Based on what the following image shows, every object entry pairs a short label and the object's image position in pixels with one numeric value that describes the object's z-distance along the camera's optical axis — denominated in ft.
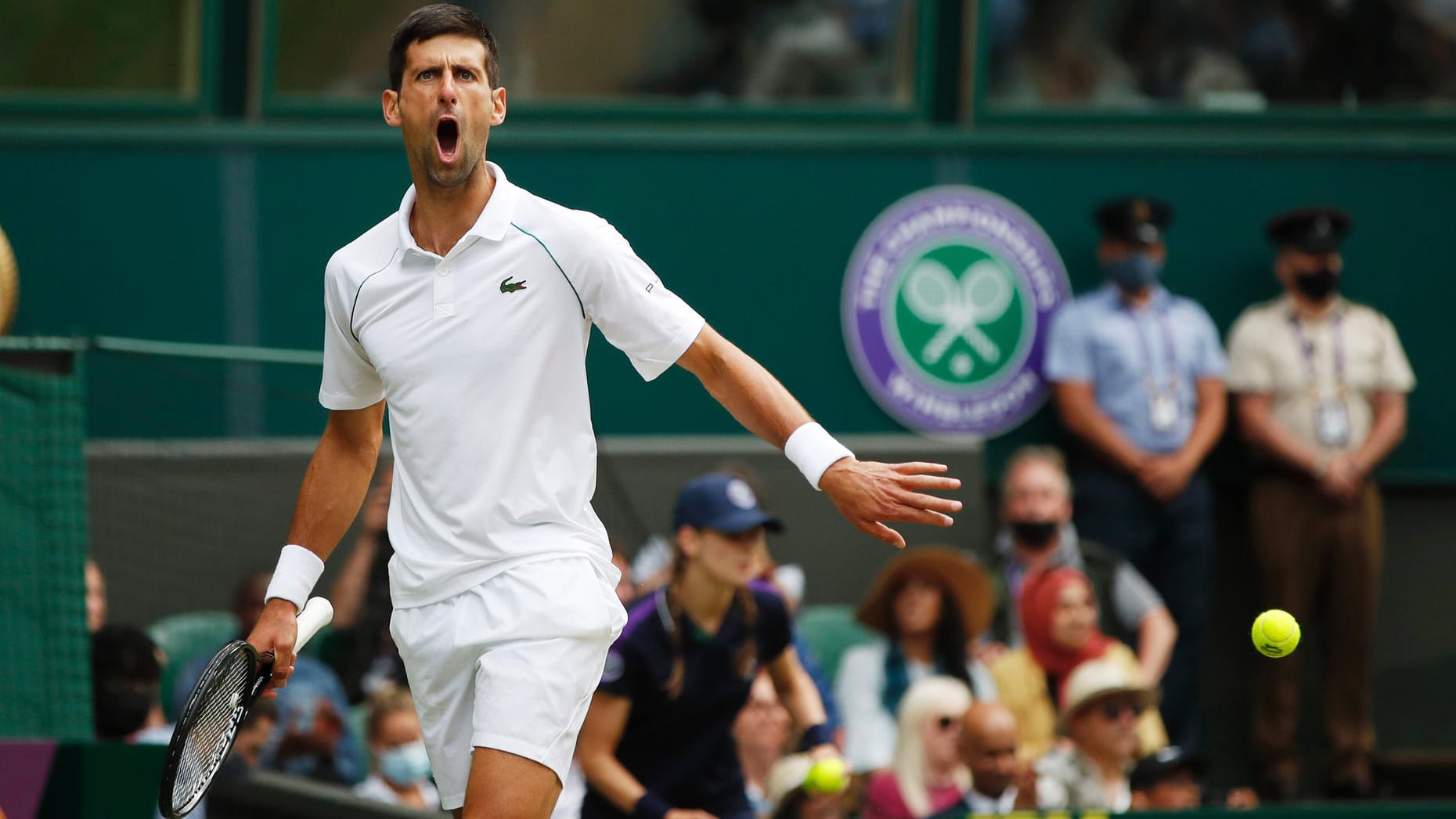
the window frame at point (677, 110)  61.26
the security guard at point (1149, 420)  59.06
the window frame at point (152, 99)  60.34
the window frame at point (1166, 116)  63.67
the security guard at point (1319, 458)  59.82
